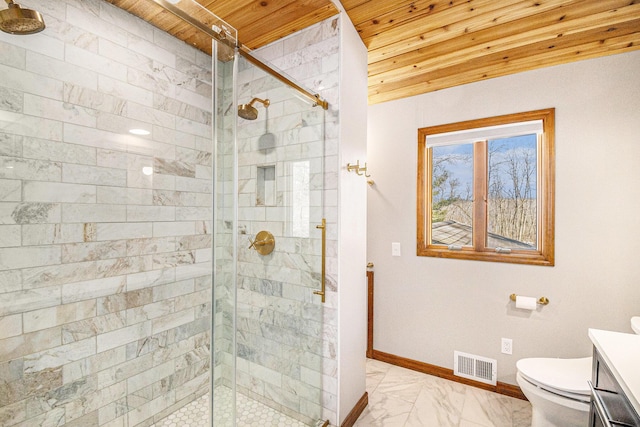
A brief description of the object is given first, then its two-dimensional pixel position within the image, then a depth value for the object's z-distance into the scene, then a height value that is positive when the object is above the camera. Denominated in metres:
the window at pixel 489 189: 2.25 +0.24
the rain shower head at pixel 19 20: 1.21 +0.81
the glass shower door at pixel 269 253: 1.23 -0.18
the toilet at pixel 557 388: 1.53 -0.88
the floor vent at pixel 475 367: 2.32 -1.15
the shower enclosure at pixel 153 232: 1.30 -0.09
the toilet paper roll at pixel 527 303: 2.16 -0.59
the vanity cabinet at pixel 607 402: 0.97 -0.63
